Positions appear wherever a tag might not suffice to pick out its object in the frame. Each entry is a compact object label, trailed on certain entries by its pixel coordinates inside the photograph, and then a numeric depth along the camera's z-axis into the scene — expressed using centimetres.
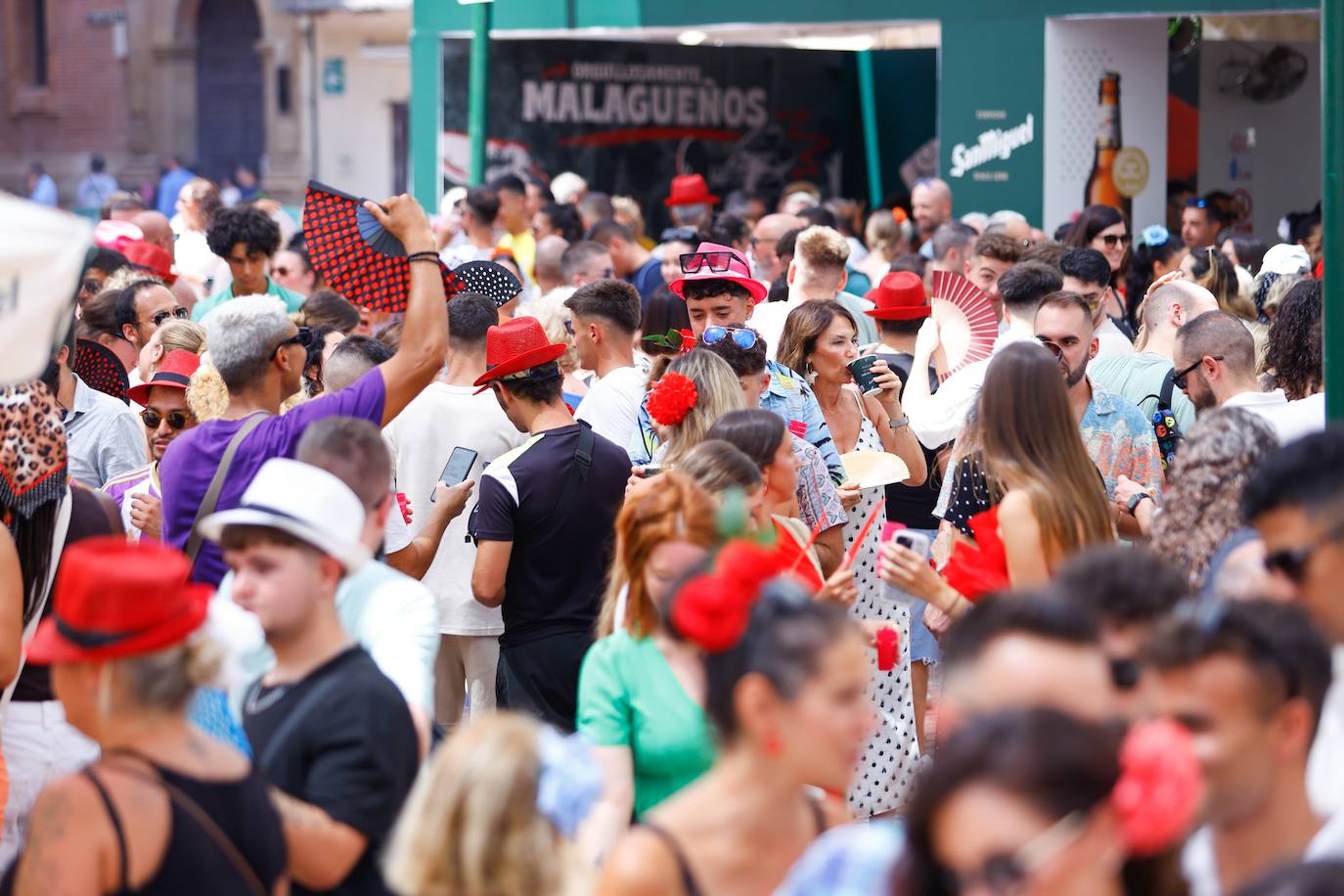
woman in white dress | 1208
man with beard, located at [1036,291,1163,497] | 1155
